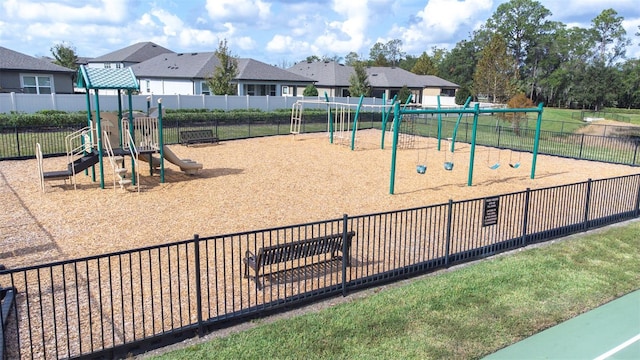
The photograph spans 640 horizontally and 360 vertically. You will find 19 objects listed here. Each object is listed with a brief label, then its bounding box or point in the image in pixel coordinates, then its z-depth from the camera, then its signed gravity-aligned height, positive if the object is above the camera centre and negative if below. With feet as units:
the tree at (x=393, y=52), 403.34 +37.44
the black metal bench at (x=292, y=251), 23.40 -7.75
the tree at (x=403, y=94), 165.48 +1.07
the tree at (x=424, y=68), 256.52 +15.80
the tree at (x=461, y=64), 283.10 +20.89
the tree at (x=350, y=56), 381.23 +31.86
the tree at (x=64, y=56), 194.91 +13.68
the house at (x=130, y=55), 183.21 +14.02
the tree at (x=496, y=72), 133.69 +7.56
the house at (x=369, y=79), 179.22 +6.89
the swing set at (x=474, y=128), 45.80 -3.06
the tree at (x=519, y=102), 112.47 -0.69
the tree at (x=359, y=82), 156.97 +4.62
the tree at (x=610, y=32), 253.85 +36.36
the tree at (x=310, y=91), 147.02 +1.27
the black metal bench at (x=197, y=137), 71.87 -6.64
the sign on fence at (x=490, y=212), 29.35 -6.86
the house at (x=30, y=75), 104.68 +3.22
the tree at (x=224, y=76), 123.74 +4.52
